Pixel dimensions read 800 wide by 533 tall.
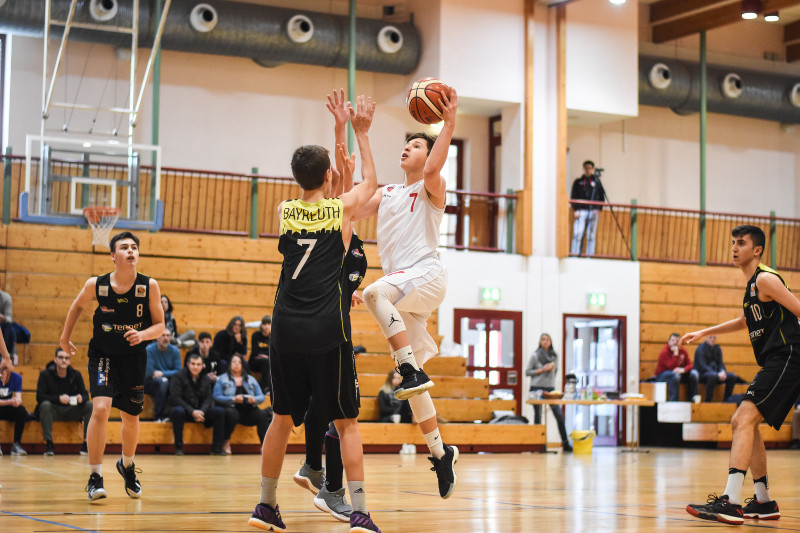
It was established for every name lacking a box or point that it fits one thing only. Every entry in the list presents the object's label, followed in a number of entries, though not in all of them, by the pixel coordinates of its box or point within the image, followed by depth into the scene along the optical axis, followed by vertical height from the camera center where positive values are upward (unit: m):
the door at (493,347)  16.45 -0.36
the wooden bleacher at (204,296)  13.41 +0.36
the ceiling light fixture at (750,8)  16.33 +5.19
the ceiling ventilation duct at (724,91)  18.61 +4.50
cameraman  17.33 +2.04
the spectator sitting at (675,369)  16.16 -0.68
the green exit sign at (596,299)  17.19 +0.47
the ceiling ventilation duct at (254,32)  14.22 +4.45
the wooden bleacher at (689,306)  17.56 +0.37
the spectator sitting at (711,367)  16.38 -0.65
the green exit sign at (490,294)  16.41 +0.51
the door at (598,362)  17.33 -0.61
